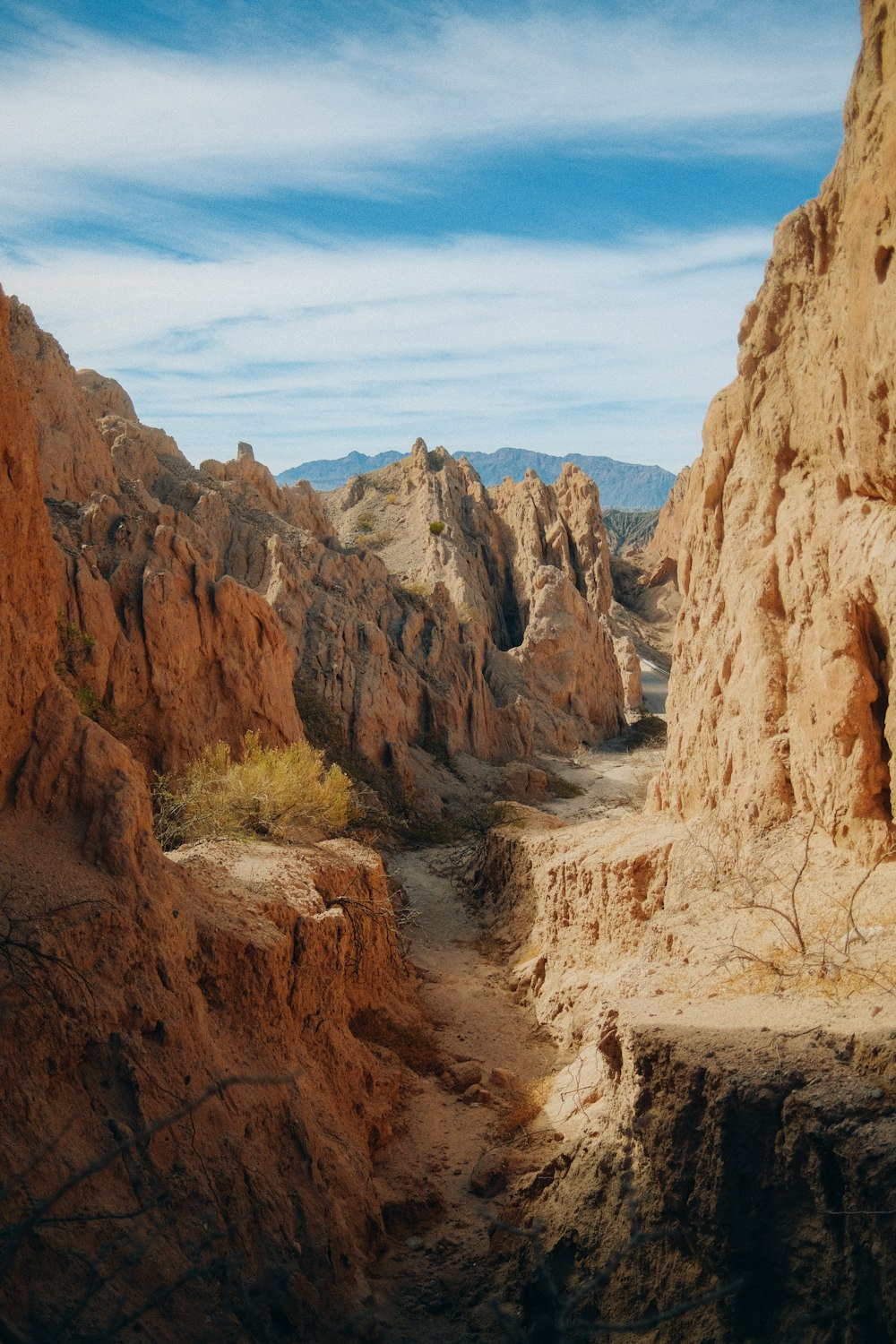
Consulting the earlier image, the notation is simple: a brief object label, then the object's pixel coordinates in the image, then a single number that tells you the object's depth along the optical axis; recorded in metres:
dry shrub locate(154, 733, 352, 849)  14.88
